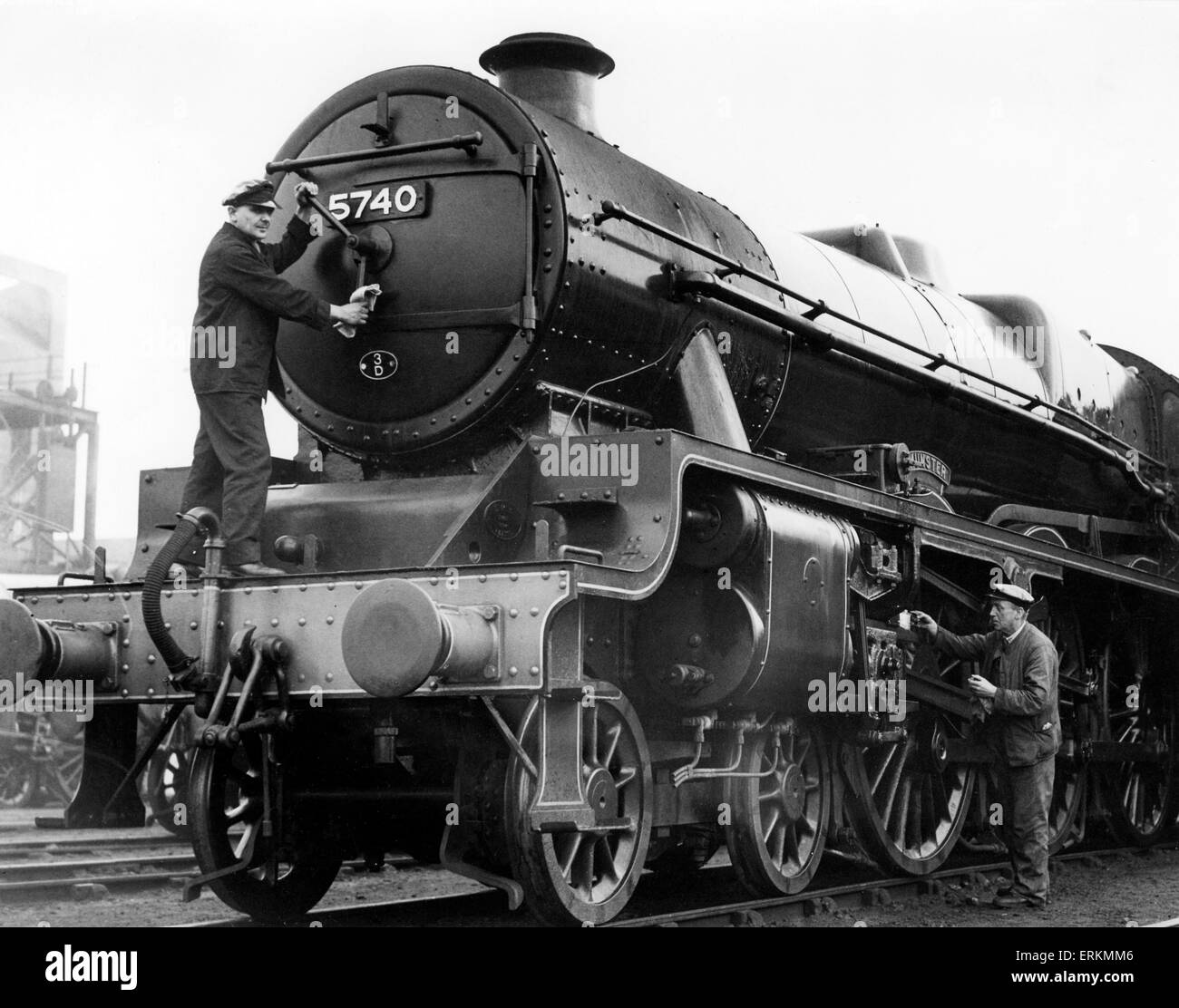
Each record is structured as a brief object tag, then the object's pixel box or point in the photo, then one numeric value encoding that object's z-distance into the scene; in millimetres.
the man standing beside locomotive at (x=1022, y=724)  7461
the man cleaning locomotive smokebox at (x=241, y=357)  5711
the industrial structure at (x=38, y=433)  12672
